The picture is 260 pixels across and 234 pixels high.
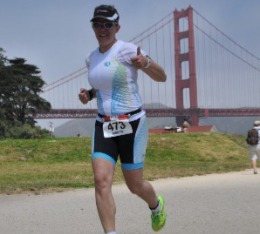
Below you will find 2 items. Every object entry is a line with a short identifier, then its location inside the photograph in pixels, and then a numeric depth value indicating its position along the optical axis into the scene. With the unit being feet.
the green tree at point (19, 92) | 132.87
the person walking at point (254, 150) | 38.06
